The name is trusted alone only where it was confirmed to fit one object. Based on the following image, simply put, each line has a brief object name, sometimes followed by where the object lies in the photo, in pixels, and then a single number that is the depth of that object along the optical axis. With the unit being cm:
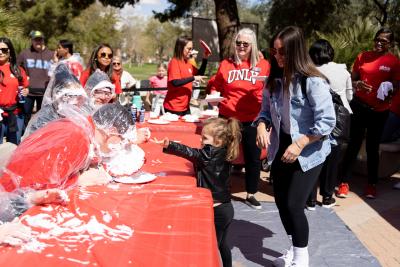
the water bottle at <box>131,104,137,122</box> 434
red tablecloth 155
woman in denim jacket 244
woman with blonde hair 395
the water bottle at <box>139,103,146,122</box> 452
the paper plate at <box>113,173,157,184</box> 248
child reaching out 260
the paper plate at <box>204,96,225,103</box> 399
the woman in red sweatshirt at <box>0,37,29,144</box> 496
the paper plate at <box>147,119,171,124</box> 435
